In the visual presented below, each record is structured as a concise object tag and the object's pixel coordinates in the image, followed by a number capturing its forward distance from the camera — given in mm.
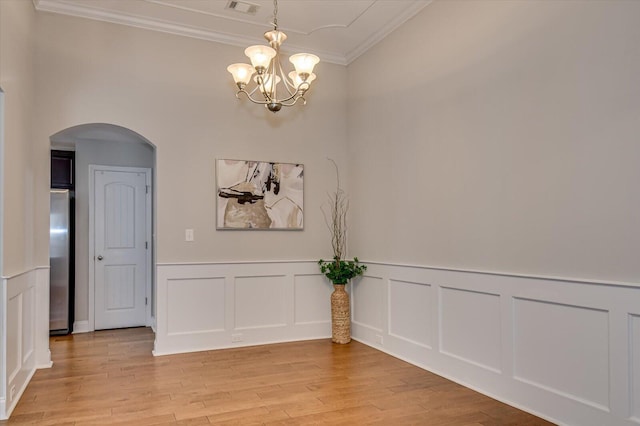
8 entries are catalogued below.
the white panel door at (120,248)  6207
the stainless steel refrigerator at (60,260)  5789
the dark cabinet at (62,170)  6059
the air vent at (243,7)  4238
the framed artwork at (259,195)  4898
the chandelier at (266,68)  3135
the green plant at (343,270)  5035
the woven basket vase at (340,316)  4996
